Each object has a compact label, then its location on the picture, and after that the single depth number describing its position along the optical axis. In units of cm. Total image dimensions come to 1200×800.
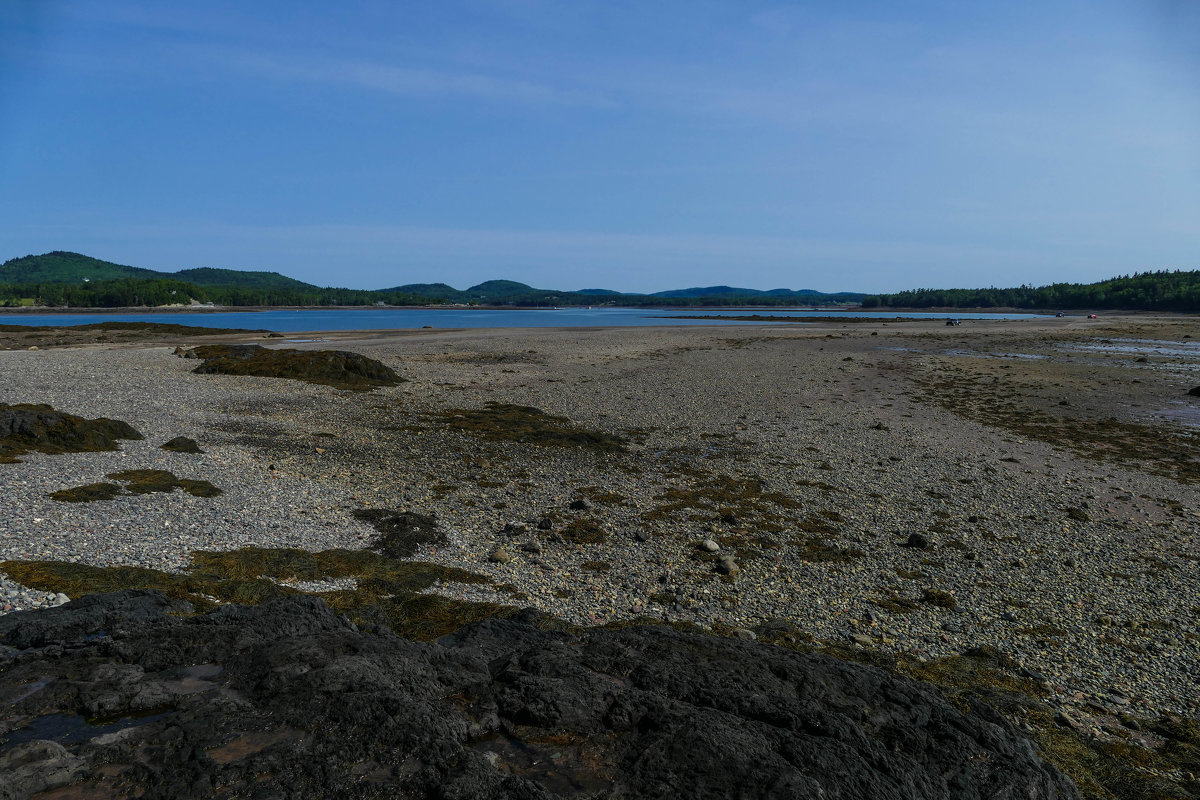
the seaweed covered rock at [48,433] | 1339
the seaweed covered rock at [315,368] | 2784
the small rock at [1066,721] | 602
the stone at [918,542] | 1055
